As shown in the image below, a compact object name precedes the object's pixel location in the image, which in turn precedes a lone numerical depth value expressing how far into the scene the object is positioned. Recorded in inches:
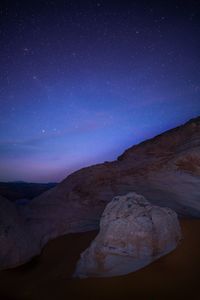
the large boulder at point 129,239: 184.7
